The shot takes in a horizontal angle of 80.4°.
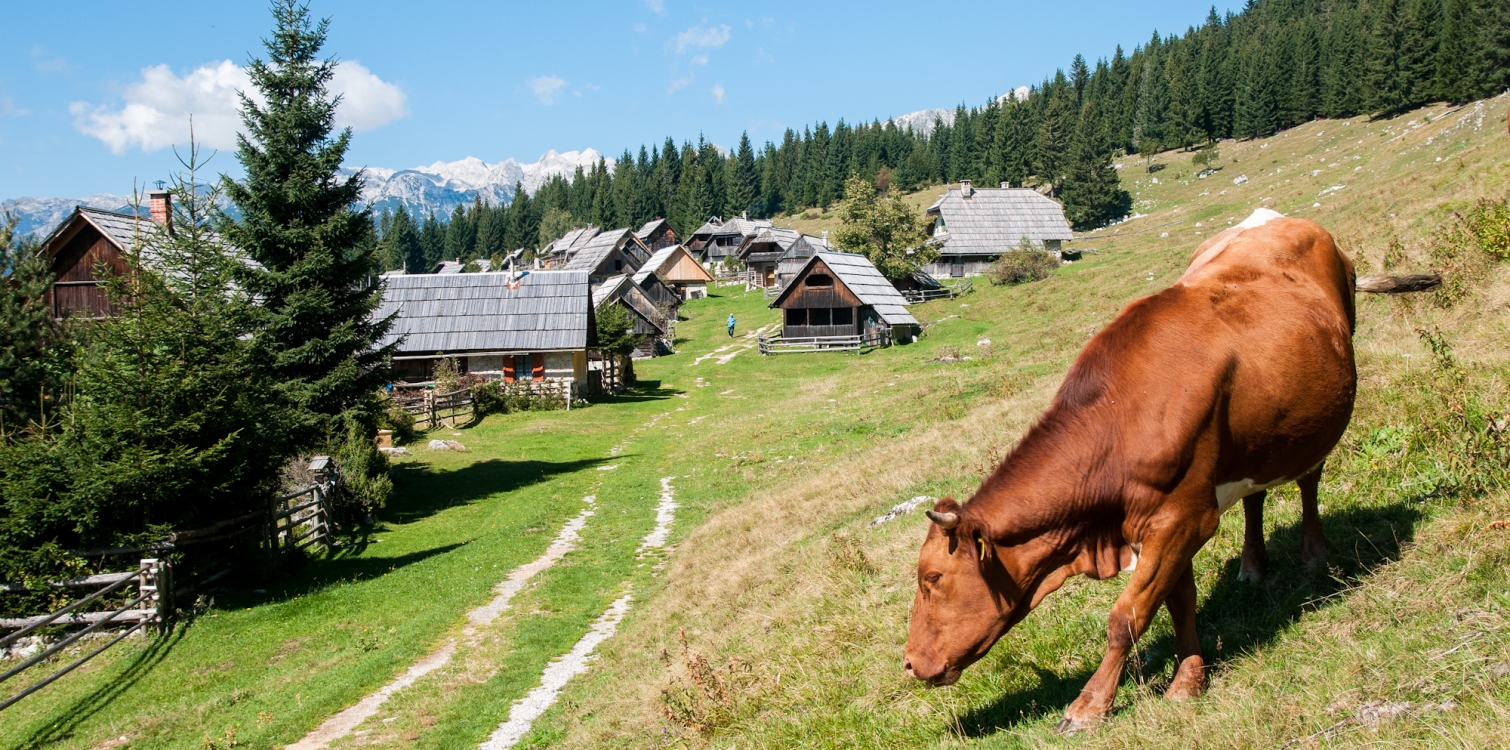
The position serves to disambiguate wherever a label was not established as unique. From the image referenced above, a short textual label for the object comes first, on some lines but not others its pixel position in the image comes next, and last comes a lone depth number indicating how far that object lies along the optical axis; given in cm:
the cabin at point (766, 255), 8400
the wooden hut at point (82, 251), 2989
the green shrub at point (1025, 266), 5778
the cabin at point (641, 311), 5825
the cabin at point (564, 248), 10644
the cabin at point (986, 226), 7125
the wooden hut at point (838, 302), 5141
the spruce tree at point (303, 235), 2119
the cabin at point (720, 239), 10800
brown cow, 459
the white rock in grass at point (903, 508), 1173
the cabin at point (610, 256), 8881
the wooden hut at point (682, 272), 8588
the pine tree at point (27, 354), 1440
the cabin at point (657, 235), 11300
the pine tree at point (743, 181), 14412
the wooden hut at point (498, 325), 3969
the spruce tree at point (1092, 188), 8938
